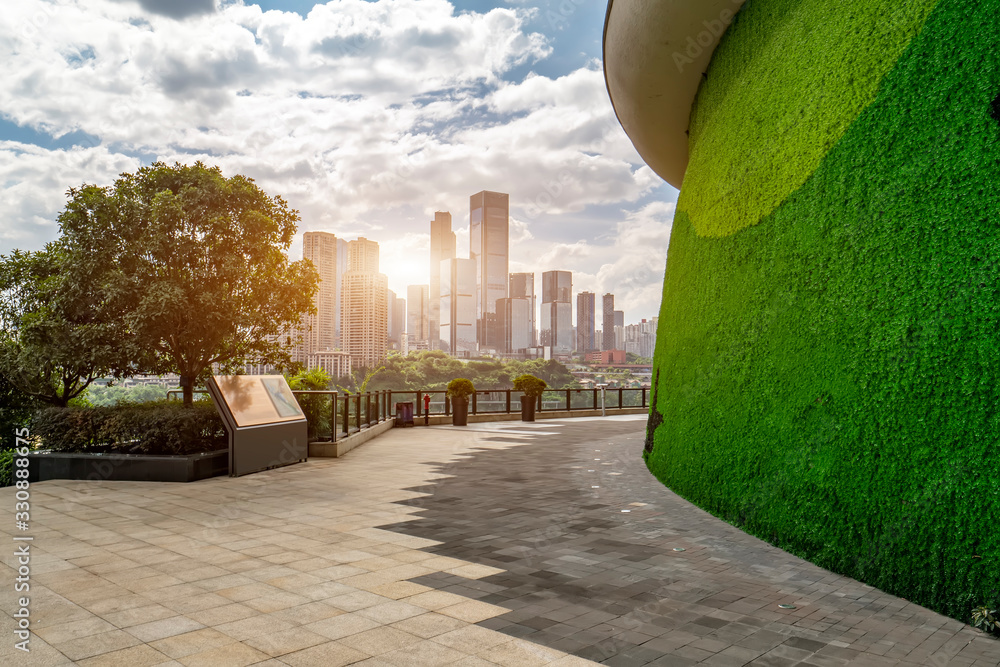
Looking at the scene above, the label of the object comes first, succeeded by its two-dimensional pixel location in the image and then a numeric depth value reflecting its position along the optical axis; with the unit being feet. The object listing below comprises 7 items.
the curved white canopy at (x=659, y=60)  28.37
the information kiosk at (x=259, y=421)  32.37
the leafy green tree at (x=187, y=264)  40.24
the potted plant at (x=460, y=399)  67.26
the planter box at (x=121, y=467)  30.55
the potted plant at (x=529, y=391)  74.33
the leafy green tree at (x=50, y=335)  39.99
